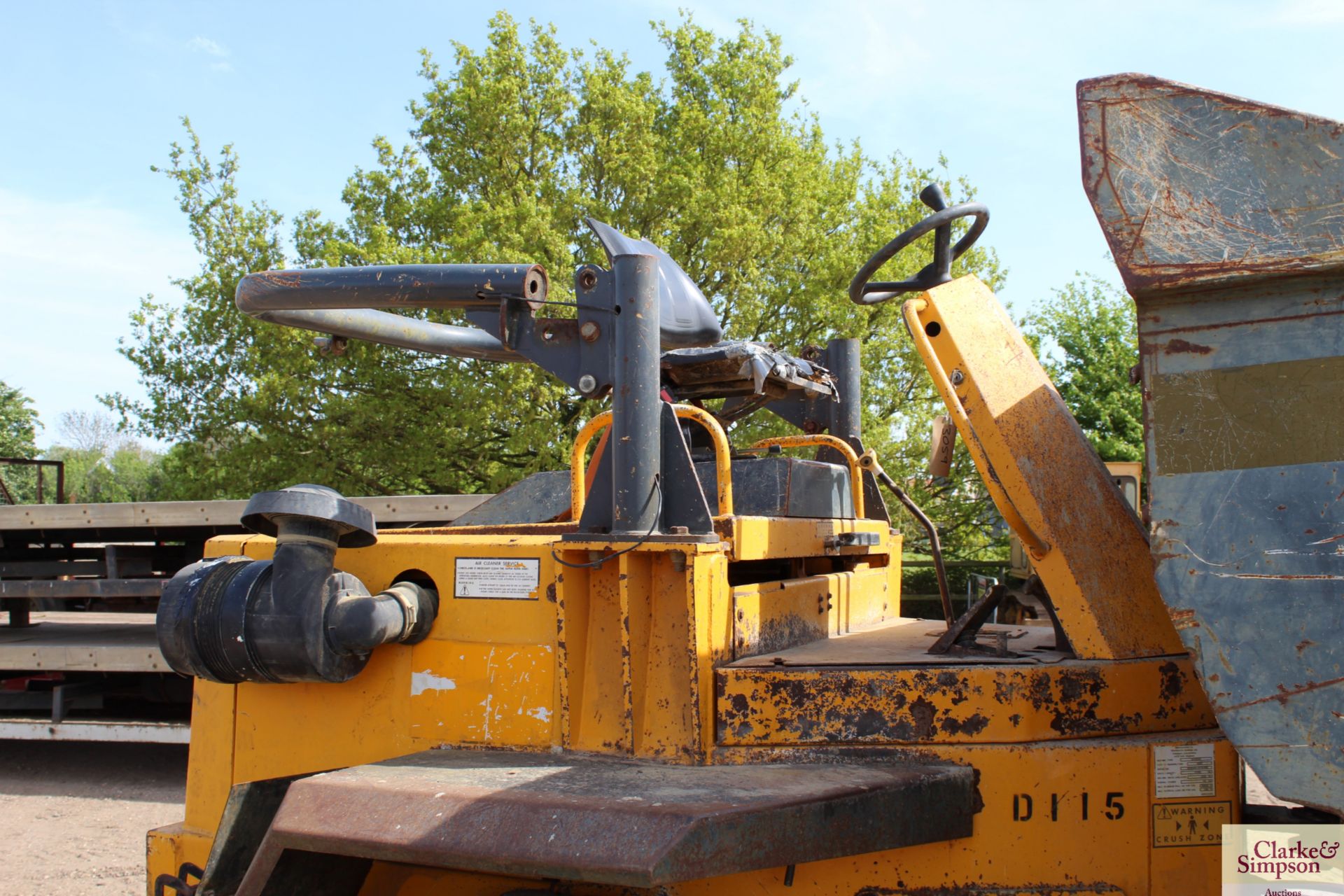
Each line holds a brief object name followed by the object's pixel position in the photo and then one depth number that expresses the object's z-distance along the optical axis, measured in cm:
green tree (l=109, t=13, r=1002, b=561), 1357
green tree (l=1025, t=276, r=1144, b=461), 1945
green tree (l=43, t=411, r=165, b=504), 3466
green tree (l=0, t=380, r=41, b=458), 3478
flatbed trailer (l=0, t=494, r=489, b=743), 808
